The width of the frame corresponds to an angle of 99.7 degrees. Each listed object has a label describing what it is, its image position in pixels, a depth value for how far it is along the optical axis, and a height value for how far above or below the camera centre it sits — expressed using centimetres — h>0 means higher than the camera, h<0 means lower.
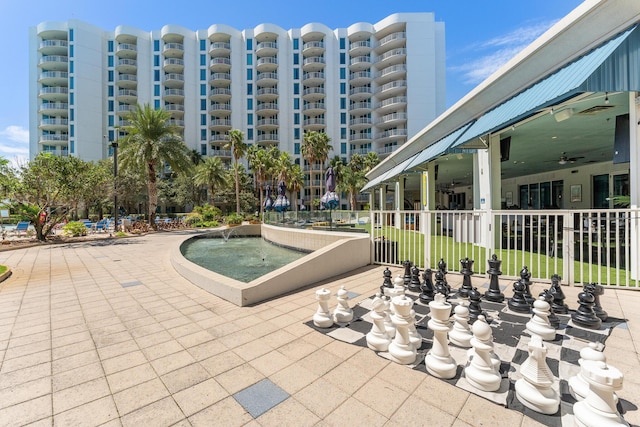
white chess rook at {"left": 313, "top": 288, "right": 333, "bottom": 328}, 391 -149
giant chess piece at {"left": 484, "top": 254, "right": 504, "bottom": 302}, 459 -129
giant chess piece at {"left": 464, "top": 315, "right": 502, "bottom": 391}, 242 -144
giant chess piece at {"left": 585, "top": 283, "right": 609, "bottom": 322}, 369 -127
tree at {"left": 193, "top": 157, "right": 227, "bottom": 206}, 3984 +602
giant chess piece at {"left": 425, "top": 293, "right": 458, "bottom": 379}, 264 -141
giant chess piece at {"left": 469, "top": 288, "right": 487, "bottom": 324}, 390 -141
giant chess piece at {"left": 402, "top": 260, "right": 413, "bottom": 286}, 575 -131
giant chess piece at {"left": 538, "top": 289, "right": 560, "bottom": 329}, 357 -143
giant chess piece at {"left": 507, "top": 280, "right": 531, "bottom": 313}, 413 -142
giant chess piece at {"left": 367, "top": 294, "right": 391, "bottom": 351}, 320 -149
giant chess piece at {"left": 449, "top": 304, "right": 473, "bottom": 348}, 311 -141
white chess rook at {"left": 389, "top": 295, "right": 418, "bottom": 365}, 291 -139
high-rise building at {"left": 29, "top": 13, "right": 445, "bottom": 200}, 4997 +2587
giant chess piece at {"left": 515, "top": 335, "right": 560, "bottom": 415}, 215 -145
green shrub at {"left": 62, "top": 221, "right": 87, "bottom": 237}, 1900 -95
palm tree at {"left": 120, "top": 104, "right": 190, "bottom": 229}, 2259 +582
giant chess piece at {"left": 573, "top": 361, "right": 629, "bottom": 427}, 179 -132
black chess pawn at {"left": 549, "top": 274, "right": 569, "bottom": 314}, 396 -134
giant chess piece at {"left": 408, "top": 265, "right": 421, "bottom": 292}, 535 -141
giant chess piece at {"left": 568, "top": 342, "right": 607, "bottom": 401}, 205 -135
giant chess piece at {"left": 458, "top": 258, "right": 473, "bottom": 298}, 480 -121
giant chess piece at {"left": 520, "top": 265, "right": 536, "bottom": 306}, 435 -116
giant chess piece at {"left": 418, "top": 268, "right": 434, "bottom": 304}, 476 -141
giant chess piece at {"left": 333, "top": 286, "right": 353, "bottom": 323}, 407 -149
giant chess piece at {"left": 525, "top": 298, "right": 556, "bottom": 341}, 320 -140
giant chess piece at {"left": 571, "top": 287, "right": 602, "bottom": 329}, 348 -138
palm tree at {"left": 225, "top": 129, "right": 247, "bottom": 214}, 3775 +994
